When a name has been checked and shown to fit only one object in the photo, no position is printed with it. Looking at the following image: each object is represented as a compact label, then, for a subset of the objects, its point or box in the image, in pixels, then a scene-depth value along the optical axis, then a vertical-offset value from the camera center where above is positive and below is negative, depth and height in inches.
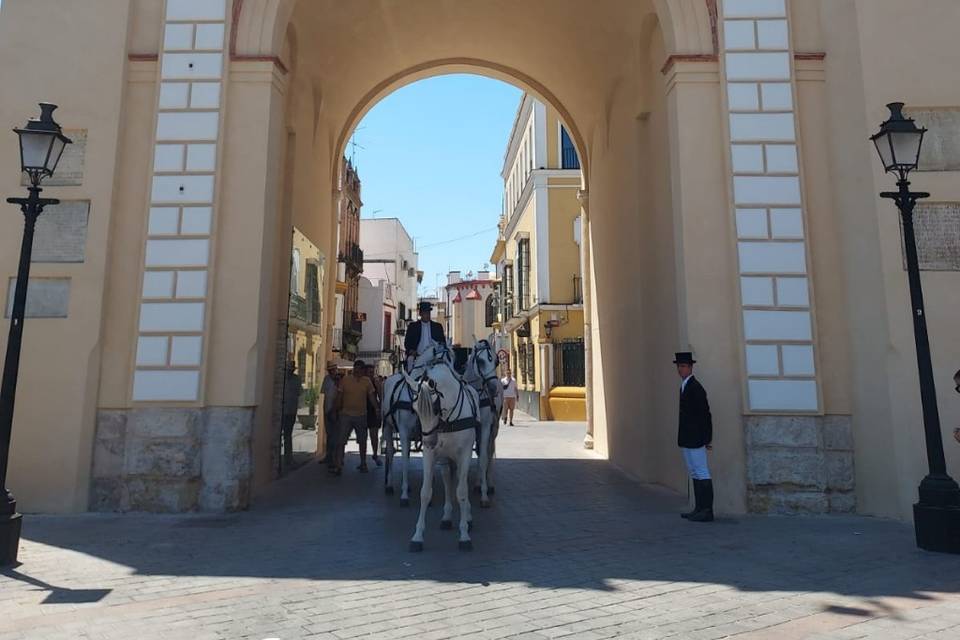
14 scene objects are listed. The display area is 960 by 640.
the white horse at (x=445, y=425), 217.3 -7.2
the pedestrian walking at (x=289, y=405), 391.5 +0.2
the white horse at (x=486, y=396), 297.4 +4.4
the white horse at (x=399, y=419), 306.7 -7.7
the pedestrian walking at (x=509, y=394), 732.0 +13.6
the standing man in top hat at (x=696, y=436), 264.8 -13.4
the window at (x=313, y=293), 440.2 +81.7
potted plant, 438.9 +0.2
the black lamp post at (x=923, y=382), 213.3 +8.3
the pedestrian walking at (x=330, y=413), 410.3 -5.2
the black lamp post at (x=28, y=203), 211.2 +72.6
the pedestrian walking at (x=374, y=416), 424.2 -7.5
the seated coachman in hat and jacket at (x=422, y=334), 298.4 +34.4
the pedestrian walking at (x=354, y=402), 405.7 +2.1
